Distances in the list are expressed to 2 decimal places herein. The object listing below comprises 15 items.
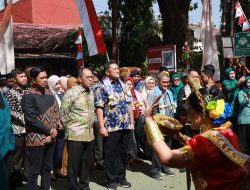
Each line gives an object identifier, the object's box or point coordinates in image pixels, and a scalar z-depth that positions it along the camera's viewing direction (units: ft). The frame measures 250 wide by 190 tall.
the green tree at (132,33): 40.64
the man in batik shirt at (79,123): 12.97
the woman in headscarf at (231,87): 19.04
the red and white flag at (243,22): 33.20
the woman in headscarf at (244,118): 18.34
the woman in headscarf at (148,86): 18.22
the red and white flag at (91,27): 18.40
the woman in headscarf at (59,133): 15.79
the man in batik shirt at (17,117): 13.69
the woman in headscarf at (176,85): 18.84
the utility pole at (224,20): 35.59
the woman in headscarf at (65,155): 15.46
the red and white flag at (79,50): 23.27
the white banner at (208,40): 19.70
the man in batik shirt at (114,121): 13.91
